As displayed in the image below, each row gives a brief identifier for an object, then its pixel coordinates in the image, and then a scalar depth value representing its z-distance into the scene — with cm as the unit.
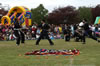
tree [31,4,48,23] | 8806
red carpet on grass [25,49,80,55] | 1137
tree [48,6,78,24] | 8362
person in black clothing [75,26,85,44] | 2244
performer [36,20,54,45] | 1799
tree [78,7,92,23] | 9071
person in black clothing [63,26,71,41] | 2453
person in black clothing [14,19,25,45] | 1805
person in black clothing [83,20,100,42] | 1810
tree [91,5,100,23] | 8462
